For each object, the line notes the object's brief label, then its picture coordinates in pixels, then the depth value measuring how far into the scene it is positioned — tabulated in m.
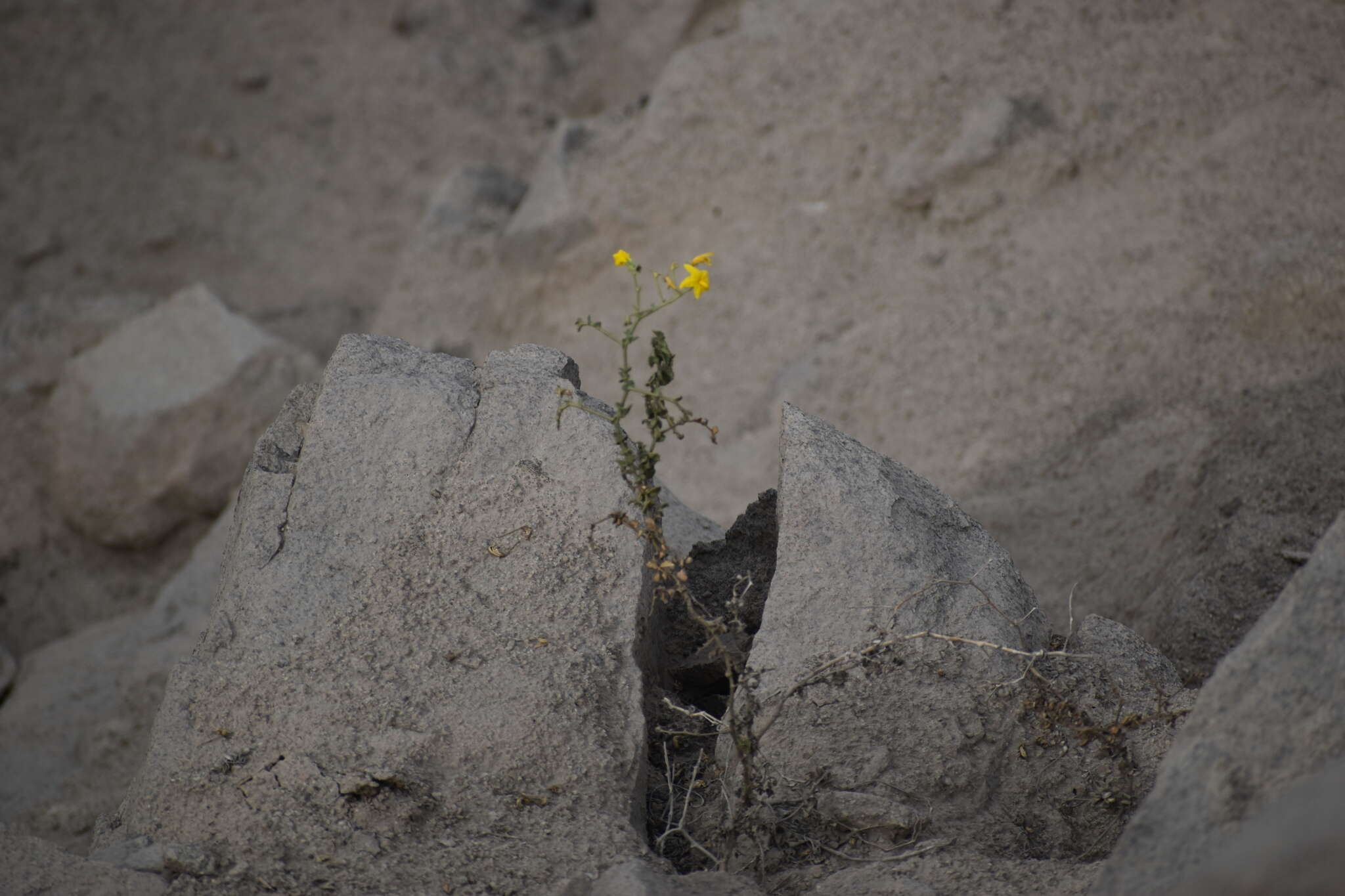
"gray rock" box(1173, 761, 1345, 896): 3.66
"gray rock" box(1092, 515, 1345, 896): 3.86
